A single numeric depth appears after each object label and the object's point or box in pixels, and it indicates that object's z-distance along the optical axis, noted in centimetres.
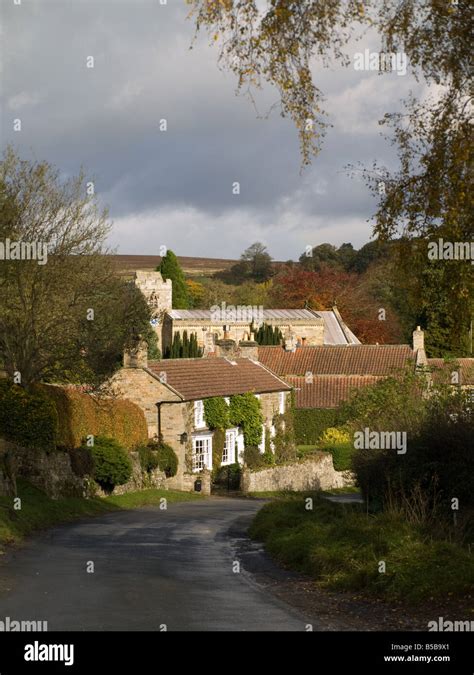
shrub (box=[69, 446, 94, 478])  3297
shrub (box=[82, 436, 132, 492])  3516
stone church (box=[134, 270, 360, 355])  8606
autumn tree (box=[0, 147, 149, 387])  3069
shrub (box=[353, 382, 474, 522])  1886
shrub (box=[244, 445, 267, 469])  4794
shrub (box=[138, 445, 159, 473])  3972
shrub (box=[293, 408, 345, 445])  5797
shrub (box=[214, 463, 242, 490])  4494
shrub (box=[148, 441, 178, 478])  4097
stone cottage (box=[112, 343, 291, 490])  4259
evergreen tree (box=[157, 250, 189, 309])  10069
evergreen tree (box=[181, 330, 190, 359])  7725
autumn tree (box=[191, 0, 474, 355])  1241
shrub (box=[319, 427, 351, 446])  5231
